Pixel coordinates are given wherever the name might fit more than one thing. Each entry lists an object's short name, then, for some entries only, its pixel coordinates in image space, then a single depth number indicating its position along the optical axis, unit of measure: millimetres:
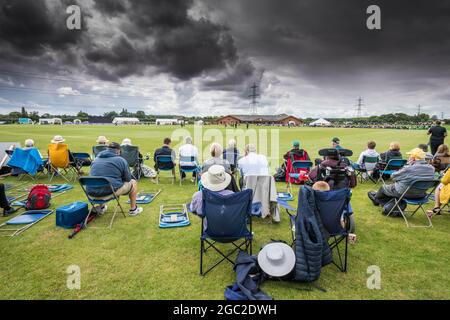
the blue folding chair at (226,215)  3541
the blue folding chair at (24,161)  8508
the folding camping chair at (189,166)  8859
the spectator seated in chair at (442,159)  8469
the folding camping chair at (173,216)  5340
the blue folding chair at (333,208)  3605
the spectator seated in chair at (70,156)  8750
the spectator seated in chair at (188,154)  8797
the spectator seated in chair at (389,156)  8492
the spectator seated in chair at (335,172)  5074
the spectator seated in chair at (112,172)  5219
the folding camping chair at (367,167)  8883
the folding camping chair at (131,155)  9078
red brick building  121875
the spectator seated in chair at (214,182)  4241
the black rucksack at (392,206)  5816
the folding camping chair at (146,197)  6894
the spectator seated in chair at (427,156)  8688
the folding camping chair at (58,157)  8773
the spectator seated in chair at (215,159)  5921
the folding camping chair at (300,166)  7820
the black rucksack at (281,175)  9317
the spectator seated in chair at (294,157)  8531
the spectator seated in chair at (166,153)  8922
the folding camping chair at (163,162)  8708
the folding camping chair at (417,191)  4996
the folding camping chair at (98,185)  4856
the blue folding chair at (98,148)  8797
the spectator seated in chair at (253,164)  6149
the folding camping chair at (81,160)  9250
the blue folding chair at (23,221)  4986
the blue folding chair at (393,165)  8066
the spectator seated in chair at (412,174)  5141
